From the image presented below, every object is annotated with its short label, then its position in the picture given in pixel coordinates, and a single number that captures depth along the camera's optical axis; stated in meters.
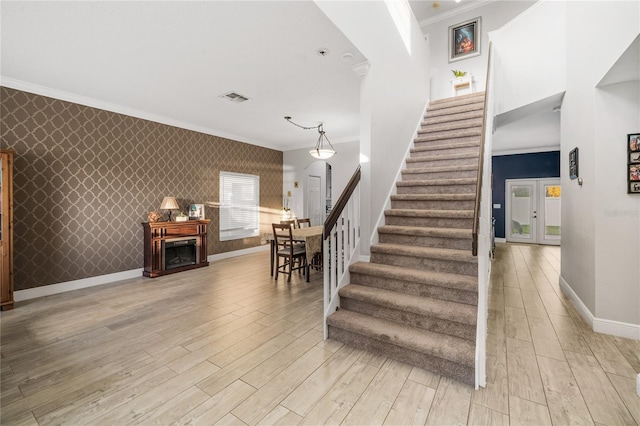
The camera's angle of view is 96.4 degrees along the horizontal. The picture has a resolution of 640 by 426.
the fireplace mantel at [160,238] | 4.79
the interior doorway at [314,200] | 7.96
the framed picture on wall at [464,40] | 6.30
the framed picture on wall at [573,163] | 3.19
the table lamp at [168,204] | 5.03
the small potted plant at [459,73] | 6.21
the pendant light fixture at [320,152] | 5.35
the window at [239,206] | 6.51
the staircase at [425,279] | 2.15
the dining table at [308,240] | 4.37
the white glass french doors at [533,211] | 7.86
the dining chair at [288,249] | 4.45
